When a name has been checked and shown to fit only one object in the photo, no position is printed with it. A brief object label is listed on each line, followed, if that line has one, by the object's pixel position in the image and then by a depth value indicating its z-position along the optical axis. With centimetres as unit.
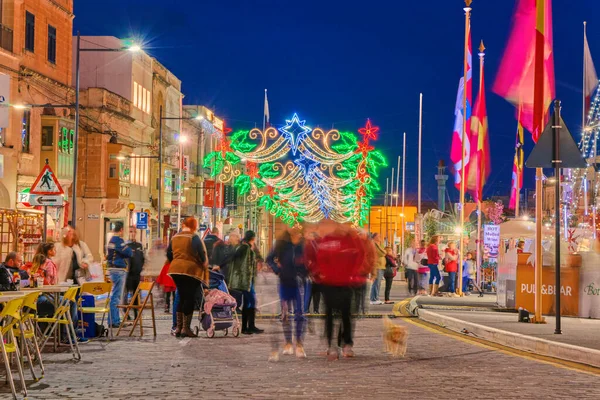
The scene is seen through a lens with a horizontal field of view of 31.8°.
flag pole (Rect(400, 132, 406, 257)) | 7838
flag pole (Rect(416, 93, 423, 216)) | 5878
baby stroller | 1659
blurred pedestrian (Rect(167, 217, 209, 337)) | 1596
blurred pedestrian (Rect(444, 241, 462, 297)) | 3200
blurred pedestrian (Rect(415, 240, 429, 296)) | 3166
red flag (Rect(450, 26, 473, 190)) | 3167
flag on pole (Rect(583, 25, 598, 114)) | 4381
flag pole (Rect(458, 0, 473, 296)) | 3050
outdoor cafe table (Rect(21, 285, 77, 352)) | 1347
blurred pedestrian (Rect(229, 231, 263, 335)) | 1738
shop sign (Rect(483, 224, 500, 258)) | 3931
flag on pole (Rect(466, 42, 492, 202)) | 3256
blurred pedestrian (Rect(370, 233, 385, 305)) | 2659
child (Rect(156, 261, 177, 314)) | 1875
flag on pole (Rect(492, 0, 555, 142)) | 1848
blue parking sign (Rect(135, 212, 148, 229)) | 4319
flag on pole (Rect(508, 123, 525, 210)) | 3466
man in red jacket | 1339
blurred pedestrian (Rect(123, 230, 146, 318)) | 2030
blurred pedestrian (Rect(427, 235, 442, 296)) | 3066
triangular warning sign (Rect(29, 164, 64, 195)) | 2153
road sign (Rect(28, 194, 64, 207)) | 2141
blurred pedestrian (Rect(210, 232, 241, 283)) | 1807
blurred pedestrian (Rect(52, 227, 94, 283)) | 1686
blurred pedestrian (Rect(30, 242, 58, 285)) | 1631
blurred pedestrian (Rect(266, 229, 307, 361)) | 1420
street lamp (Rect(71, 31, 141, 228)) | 2971
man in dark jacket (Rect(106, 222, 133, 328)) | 1827
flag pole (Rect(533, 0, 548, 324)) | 1809
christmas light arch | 3981
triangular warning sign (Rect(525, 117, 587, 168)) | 1606
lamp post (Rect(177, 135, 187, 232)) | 5495
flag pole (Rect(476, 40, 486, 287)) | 3272
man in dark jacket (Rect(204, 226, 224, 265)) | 2055
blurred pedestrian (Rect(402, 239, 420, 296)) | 3181
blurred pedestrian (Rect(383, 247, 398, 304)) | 2888
